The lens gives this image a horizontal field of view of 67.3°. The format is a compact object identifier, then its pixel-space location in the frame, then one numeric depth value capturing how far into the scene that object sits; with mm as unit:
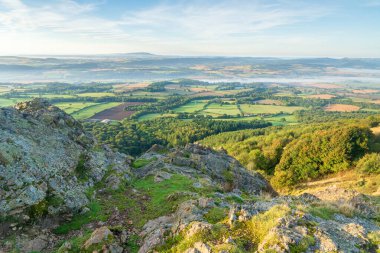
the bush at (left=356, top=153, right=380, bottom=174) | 49250
